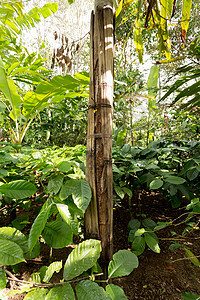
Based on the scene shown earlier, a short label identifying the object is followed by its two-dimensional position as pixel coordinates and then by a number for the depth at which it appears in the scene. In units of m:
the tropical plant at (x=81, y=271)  0.36
